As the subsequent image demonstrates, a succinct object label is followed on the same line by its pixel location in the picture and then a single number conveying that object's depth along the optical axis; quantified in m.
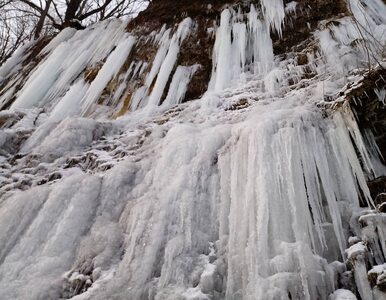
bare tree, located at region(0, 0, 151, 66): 10.80
